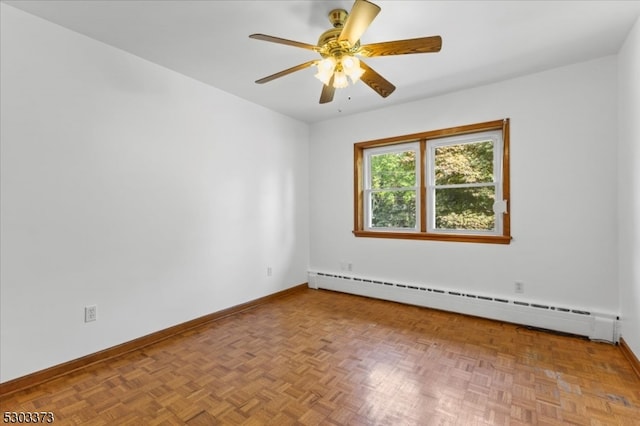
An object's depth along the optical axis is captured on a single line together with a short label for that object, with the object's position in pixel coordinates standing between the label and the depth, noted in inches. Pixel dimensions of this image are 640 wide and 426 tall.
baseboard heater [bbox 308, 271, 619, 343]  105.7
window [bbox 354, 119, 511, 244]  130.7
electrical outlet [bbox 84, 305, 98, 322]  91.0
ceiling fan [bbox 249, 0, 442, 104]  63.7
